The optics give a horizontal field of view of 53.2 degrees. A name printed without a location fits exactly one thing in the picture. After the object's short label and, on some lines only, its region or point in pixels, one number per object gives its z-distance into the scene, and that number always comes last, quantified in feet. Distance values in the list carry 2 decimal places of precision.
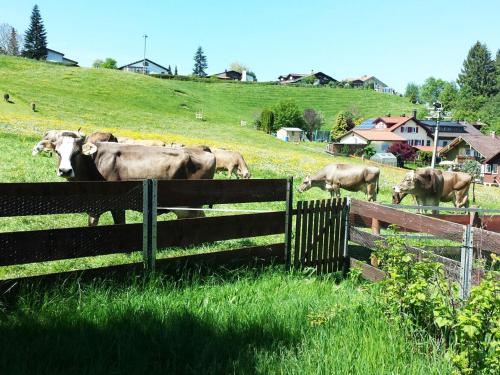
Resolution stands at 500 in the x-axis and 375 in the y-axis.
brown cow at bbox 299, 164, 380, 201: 68.95
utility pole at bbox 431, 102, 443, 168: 123.03
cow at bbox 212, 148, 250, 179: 76.28
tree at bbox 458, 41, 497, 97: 514.27
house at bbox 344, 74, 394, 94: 635.46
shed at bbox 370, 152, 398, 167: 280.10
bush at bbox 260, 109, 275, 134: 319.06
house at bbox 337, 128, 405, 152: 320.70
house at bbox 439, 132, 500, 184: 239.30
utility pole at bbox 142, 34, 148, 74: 503.20
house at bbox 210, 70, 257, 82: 591.90
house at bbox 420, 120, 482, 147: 364.38
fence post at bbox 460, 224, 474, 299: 21.01
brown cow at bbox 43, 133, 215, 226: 32.37
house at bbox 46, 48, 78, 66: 486.84
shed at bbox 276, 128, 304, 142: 332.60
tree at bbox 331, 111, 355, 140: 354.33
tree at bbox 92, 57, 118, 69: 493.36
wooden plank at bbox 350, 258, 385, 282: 26.48
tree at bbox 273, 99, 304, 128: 350.43
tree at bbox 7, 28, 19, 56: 442.91
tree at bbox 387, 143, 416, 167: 313.12
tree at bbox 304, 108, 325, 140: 369.30
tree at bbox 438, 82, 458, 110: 514.27
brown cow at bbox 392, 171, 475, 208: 69.15
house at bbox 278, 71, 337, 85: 596.29
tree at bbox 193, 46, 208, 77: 652.72
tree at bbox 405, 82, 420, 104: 508.94
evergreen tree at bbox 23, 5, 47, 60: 404.98
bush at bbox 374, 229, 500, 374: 13.03
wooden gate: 27.37
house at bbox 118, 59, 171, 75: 527.27
